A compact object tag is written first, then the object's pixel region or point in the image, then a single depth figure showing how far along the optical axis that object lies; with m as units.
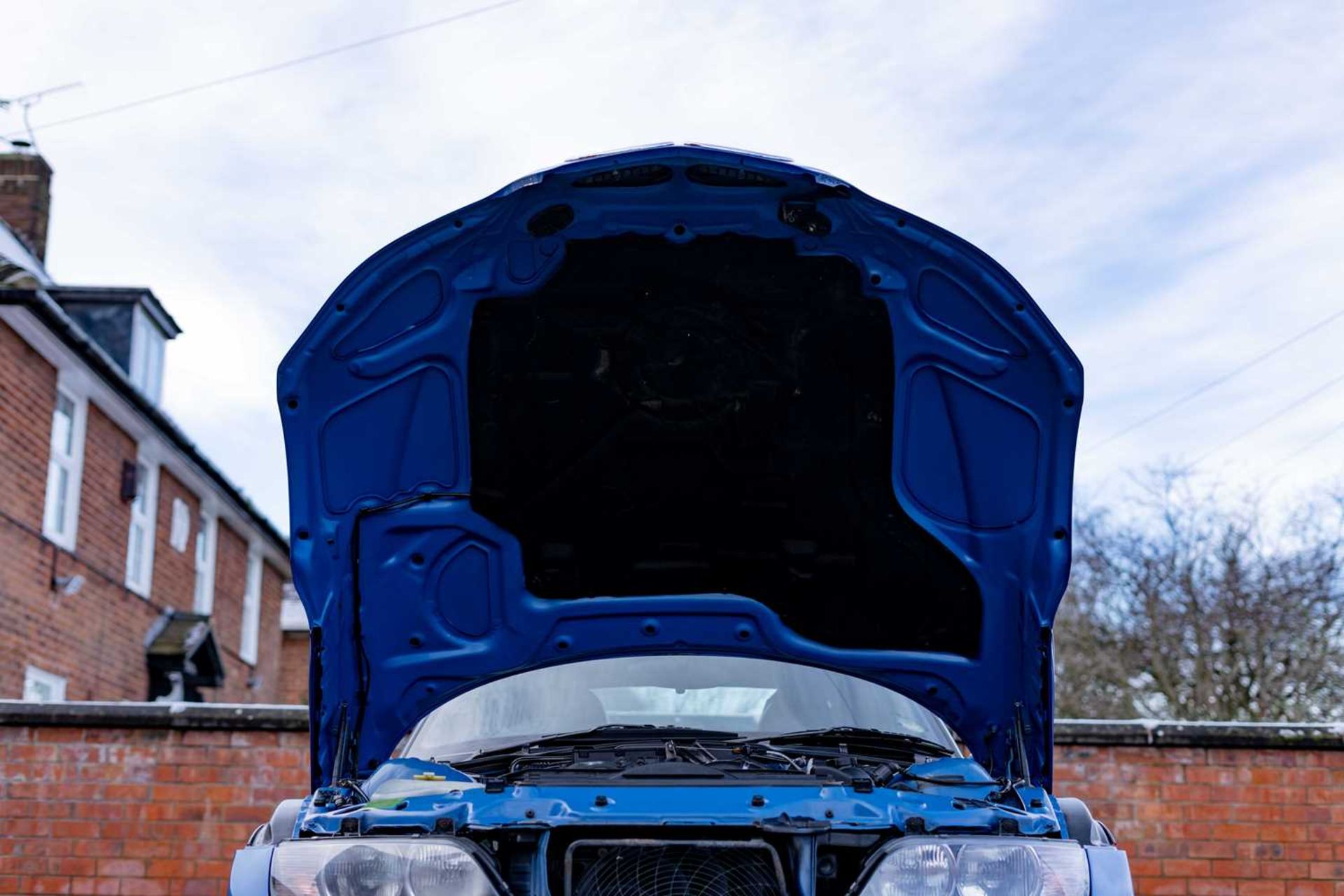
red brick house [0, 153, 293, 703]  13.80
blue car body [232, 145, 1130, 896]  4.22
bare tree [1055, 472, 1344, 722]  21.92
